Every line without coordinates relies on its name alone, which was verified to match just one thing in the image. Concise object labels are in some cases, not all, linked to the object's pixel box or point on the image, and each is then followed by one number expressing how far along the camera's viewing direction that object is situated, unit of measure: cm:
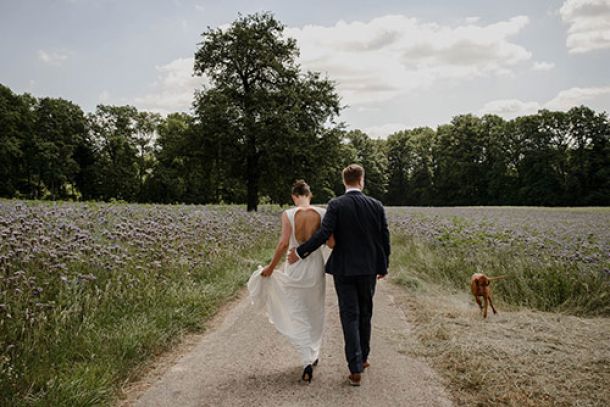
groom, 455
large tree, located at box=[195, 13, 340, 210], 2569
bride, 483
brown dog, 648
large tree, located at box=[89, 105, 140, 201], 5534
